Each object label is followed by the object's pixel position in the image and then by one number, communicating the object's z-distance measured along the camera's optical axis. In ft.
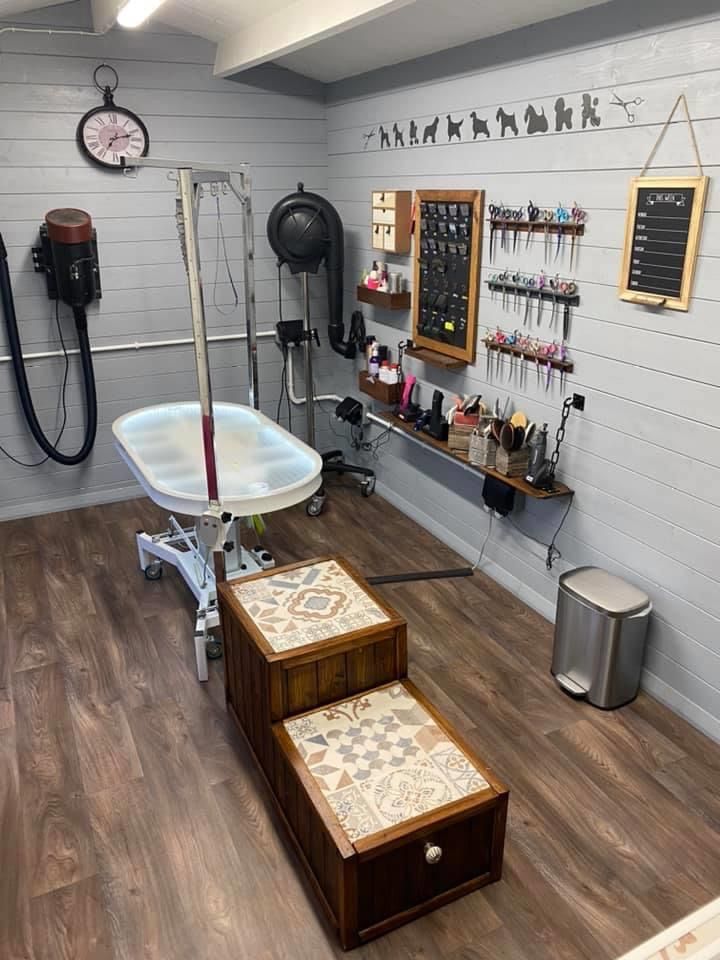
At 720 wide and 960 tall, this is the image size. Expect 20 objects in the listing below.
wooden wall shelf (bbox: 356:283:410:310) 13.48
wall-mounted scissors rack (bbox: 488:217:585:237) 9.50
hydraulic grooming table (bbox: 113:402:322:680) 9.69
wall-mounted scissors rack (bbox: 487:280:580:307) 9.80
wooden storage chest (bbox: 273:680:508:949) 6.22
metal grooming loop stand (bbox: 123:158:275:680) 8.41
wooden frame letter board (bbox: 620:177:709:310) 7.94
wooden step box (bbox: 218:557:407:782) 7.43
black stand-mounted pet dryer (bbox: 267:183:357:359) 14.06
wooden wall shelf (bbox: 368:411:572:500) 10.28
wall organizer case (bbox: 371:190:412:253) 12.92
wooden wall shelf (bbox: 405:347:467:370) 12.39
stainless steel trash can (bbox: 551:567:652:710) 8.98
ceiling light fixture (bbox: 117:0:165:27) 9.92
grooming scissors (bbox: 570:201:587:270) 9.40
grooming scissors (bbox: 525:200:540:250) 10.18
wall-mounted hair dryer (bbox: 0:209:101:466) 13.20
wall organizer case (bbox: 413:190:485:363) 11.61
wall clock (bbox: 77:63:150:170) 13.56
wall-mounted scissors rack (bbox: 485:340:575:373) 10.09
